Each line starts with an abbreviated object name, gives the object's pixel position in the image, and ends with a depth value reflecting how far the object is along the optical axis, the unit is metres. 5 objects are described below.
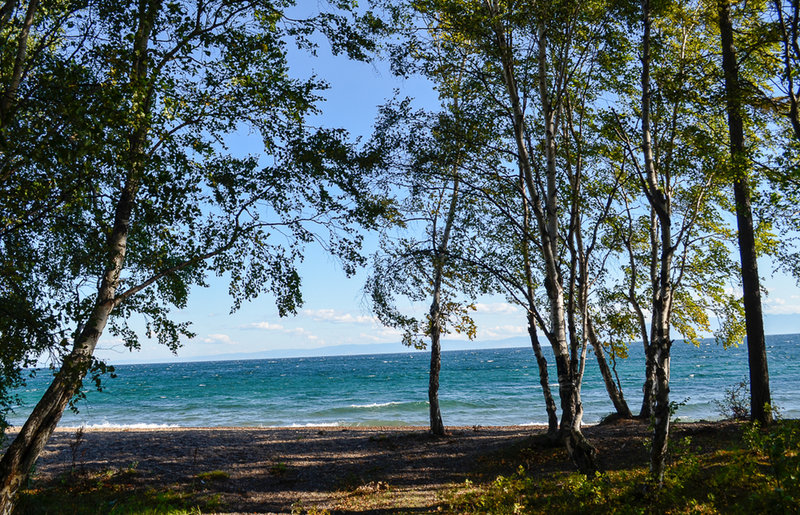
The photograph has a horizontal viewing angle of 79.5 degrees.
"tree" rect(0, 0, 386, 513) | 6.79
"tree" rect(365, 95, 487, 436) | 10.62
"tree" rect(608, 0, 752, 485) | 6.85
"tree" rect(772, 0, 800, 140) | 8.12
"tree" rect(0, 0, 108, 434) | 5.86
